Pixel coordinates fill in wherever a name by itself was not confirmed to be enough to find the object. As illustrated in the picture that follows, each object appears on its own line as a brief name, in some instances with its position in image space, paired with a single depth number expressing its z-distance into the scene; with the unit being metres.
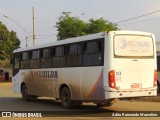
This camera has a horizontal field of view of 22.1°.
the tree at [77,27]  47.97
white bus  14.21
